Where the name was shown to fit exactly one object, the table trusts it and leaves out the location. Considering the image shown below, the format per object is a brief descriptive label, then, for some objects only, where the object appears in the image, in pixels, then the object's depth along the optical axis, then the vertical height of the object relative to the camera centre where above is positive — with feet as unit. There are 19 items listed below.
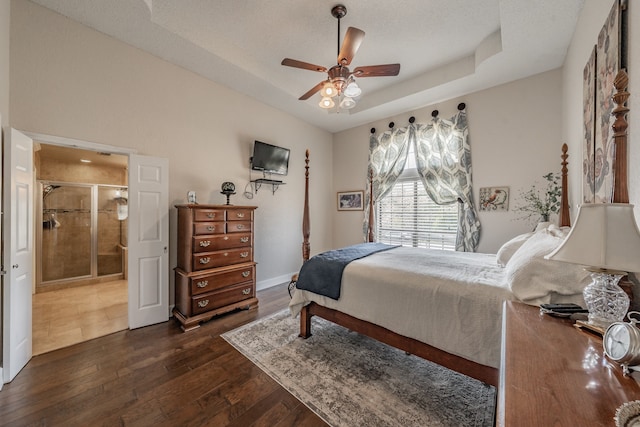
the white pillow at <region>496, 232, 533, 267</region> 7.07 -1.11
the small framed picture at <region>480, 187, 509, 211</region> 11.55 +0.63
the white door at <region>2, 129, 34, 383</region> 6.27 -1.12
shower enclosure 14.20 -1.46
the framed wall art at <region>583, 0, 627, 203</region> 4.55 +2.54
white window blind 13.55 -0.34
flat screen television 12.97 +2.89
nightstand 1.95 -1.62
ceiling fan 7.87 +4.66
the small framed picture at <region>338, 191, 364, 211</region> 16.78 +0.77
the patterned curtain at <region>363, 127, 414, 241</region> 14.79 +3.26
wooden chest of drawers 9.39 -2.14
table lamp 2.93 -0.50
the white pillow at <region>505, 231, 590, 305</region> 4.47 -1.25
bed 4.80 -2.03
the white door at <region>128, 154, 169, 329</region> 9.11 -1.16
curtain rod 12.64 +5.39
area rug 5.28 -4.33
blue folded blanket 7.50 -1.95
